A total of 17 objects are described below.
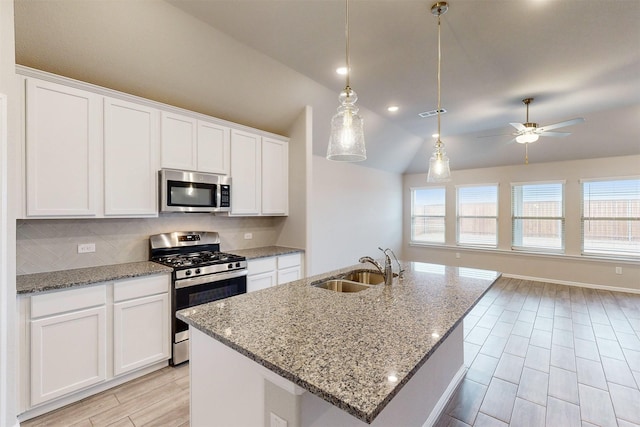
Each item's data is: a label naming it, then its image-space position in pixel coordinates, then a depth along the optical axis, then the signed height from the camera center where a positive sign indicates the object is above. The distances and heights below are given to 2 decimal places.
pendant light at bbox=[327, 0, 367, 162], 1.68 +0.49
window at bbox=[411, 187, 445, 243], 7.34 -0.06
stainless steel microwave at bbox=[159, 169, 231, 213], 2.87 +0.22
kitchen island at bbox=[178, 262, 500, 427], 0.95 -0.54
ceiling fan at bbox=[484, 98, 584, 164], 3.79 +1.09
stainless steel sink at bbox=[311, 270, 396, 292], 2.23 -0.58
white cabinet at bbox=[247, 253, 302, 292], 3.36 -0.74
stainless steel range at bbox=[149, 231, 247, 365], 2.69 -0.61
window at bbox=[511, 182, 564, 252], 5.84 -0.09
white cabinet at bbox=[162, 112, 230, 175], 2.92 +0.74
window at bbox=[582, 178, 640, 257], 5.16 -0.10
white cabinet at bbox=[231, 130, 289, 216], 3.54 +0.49
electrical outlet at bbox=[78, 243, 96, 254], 2.62 -0.34
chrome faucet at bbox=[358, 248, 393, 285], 2.08 -0.46
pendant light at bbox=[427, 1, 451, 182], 2.50 +0.41
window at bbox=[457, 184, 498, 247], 6.57 -0.08
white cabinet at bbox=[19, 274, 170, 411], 1.98 -0.98
